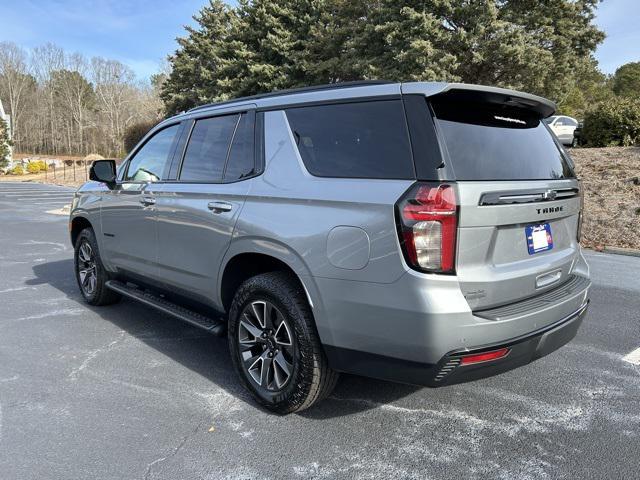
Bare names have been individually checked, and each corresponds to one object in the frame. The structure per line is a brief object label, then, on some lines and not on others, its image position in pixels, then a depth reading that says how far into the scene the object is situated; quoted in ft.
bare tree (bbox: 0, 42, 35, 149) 251.39
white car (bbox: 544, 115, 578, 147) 68.92
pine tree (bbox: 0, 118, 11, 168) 153.28
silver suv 7.75
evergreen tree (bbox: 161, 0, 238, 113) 105.81
